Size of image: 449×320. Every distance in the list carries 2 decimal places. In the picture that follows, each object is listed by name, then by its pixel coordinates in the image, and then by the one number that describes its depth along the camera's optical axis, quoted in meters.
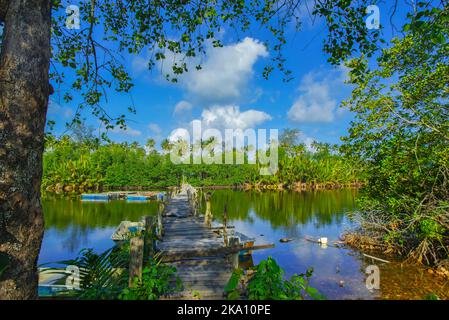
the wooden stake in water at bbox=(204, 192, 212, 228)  12.31
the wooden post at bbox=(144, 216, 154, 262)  5.88
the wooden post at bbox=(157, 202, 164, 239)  10.13
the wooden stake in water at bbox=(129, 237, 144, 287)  4.66
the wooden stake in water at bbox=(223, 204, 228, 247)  9.59
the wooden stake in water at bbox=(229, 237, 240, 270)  6.62
